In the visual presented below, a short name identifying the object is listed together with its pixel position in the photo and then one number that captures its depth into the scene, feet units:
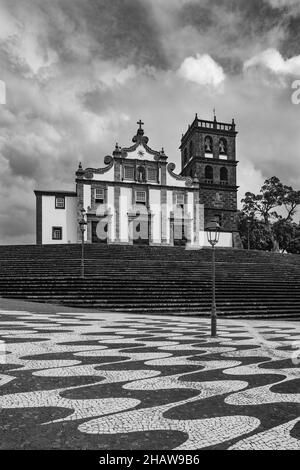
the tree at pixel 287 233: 180.04
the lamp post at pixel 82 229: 64.75
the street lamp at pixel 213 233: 33.59
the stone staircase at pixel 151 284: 55.83
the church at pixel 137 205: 138.41
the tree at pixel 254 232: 181.78
